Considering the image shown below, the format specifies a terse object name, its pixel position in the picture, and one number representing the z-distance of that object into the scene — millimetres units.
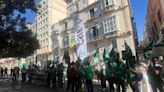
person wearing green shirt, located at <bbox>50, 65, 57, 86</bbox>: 7195
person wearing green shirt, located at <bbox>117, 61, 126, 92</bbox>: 4794
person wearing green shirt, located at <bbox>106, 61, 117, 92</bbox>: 5075
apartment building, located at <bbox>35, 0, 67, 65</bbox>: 27251
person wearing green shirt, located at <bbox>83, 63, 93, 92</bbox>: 4973
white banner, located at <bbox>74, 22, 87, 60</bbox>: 6434
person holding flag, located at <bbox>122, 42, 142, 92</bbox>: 3907
